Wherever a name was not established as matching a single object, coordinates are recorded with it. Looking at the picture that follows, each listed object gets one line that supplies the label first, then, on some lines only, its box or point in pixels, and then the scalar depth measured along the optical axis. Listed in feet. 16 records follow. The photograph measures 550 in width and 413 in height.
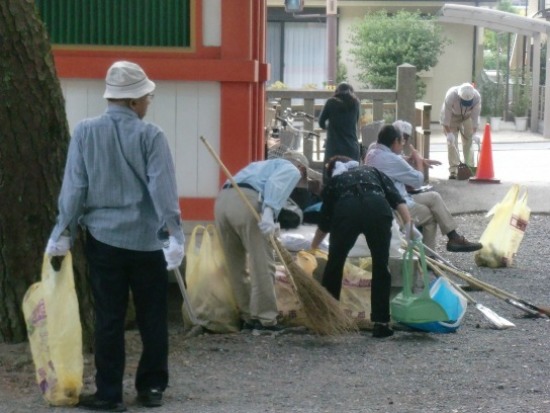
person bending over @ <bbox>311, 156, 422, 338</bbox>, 54.75
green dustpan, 54.49
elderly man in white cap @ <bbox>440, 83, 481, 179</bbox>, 121.49
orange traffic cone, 116.88
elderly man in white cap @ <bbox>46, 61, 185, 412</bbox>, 40.55
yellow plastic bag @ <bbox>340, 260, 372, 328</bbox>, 58.08
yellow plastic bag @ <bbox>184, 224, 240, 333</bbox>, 55.62
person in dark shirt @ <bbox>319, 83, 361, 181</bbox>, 96.78
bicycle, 90.07
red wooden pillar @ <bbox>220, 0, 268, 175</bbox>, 58.85
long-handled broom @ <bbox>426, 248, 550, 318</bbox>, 59.41
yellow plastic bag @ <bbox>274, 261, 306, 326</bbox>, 56.49
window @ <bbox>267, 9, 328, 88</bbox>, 223.10
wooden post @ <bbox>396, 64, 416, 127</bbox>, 111.96
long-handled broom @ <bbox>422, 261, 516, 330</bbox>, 57.31
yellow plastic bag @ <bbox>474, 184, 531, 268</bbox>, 73.83
